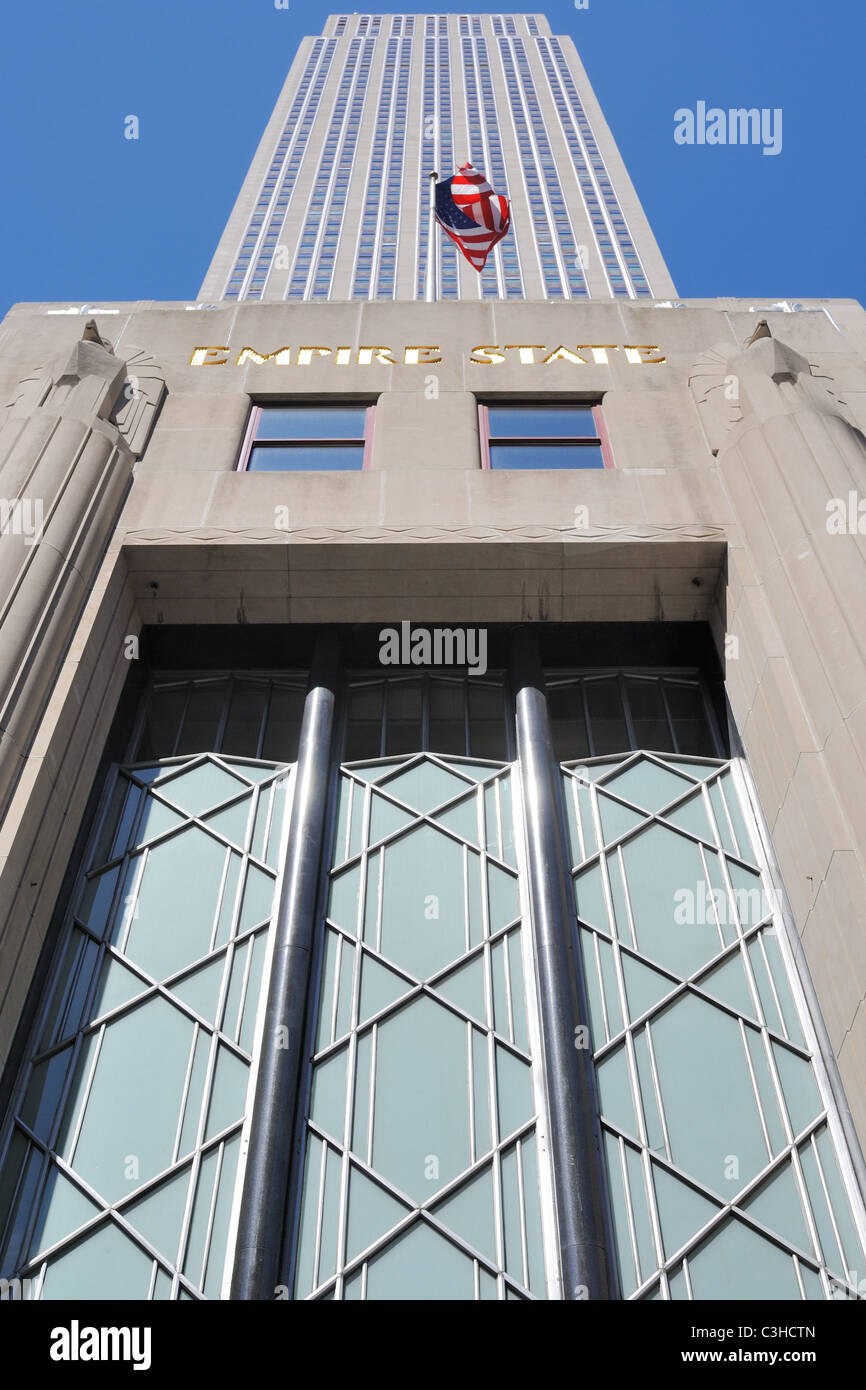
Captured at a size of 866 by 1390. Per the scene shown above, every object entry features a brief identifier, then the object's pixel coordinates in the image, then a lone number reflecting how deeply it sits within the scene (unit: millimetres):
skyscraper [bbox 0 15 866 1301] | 10438
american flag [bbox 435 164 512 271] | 23484
